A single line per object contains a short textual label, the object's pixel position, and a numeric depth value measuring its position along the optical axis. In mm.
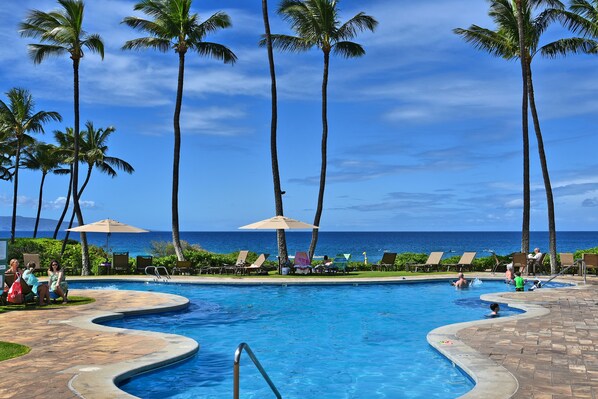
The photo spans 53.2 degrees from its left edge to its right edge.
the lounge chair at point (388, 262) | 27953
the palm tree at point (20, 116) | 37844
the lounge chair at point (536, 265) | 24781
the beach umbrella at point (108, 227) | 23609
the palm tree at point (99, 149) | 42031
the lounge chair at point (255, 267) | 25656
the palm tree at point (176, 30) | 27969
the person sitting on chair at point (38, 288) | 14891
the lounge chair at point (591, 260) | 23484
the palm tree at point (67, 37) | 25828
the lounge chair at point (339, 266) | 25772
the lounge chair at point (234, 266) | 25781
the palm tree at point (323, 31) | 28938
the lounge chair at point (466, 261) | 26453
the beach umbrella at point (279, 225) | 24434
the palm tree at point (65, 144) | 41938
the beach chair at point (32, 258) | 23328
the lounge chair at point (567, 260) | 24750
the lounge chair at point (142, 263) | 25484
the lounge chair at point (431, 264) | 26875
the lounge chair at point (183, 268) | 25391
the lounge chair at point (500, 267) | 25911
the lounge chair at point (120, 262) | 25312
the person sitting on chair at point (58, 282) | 15492
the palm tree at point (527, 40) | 26188
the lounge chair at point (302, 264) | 25188
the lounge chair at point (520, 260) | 24344
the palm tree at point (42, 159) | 43969
